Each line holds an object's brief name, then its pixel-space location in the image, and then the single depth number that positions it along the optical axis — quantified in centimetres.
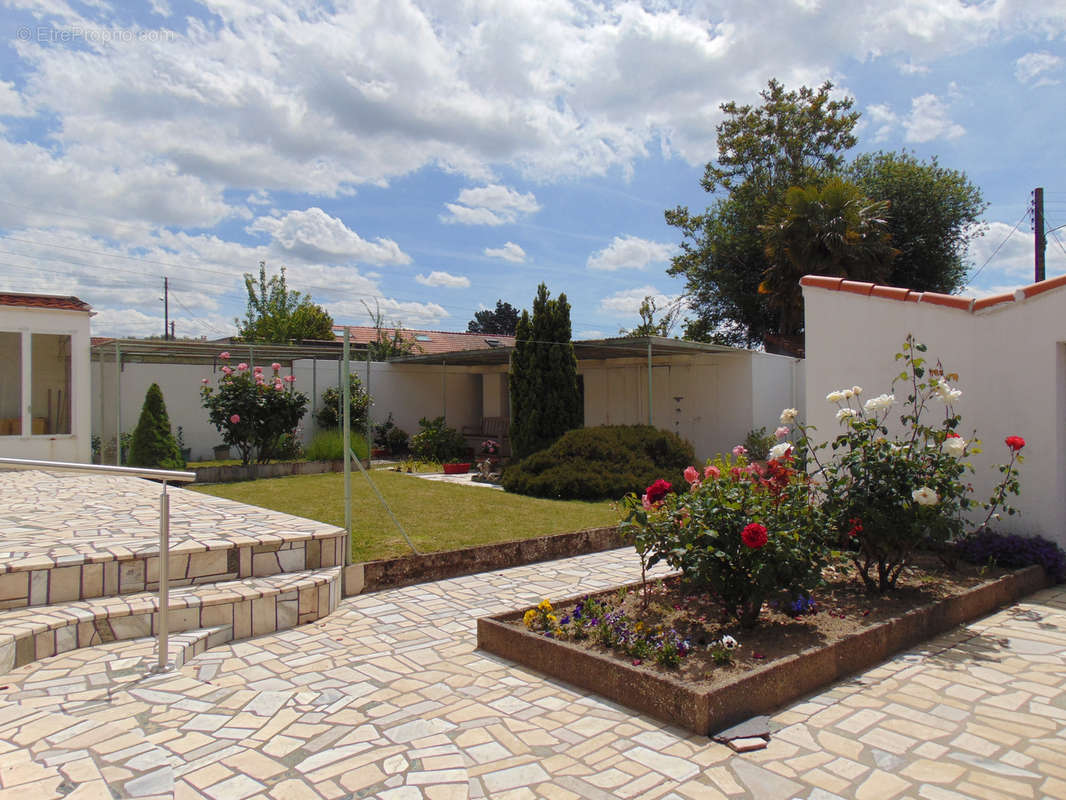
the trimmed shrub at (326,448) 1456
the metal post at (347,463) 588
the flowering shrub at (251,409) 1306
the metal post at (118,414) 1126
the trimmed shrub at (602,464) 1074
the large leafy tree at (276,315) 2919
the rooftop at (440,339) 3284
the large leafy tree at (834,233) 1733
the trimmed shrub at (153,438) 1229
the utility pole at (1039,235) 1839
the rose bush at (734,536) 420
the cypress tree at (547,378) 1343
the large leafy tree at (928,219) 2205
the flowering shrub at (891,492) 503
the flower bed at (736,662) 348
